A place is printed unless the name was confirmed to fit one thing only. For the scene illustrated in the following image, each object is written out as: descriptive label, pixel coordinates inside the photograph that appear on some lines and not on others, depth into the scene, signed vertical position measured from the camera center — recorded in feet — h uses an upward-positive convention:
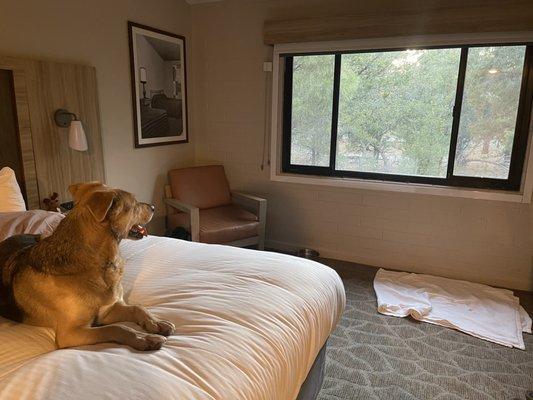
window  9.78 +0.52
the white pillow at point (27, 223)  5.46 -1.43
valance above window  9.04 +2.92
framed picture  10.77 +1.32
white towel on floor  8.22 -4.12
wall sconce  8.41 -0.03
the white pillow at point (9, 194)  6.22 -1.12
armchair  10.39 -2.47
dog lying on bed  3.86 -1.63
